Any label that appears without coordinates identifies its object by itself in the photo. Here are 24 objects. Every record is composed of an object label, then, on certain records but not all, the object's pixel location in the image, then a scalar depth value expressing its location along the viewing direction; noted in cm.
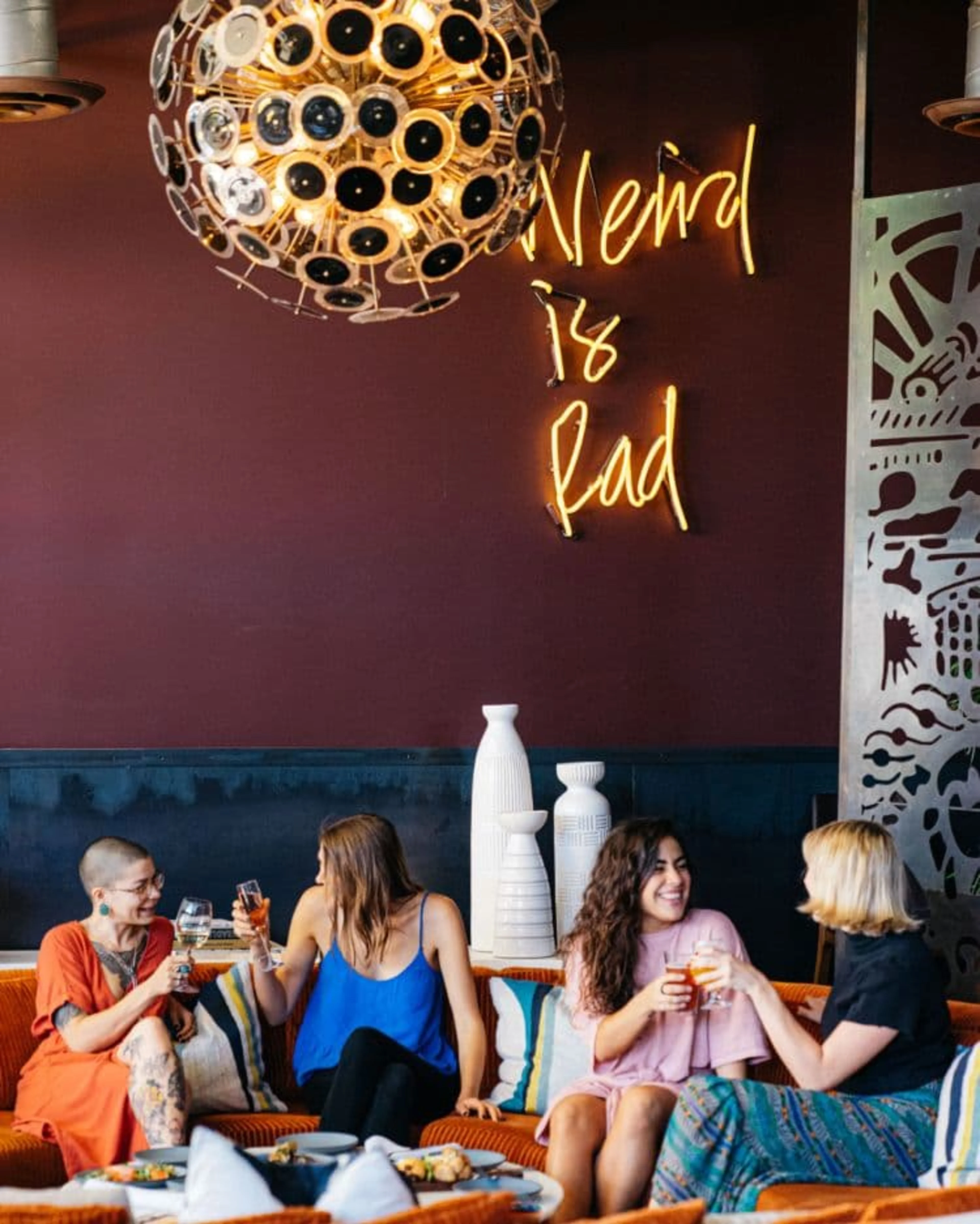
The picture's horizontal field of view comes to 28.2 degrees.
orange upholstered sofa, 512
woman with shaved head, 518
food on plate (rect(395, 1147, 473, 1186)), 432
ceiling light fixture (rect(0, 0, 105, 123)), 658
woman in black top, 472
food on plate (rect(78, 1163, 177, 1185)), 429
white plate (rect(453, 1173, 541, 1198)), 430
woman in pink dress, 495
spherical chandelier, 367
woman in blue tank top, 562
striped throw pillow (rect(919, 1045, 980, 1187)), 461
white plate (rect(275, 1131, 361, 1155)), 461
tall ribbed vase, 686
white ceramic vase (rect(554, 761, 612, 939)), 679
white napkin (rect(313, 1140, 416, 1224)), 346
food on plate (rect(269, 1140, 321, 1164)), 425
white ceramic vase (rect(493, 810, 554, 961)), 664
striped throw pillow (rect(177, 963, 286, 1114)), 554
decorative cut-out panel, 593
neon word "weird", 743
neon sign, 743
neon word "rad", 744
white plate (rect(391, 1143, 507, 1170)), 446
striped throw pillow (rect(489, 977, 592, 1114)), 557
